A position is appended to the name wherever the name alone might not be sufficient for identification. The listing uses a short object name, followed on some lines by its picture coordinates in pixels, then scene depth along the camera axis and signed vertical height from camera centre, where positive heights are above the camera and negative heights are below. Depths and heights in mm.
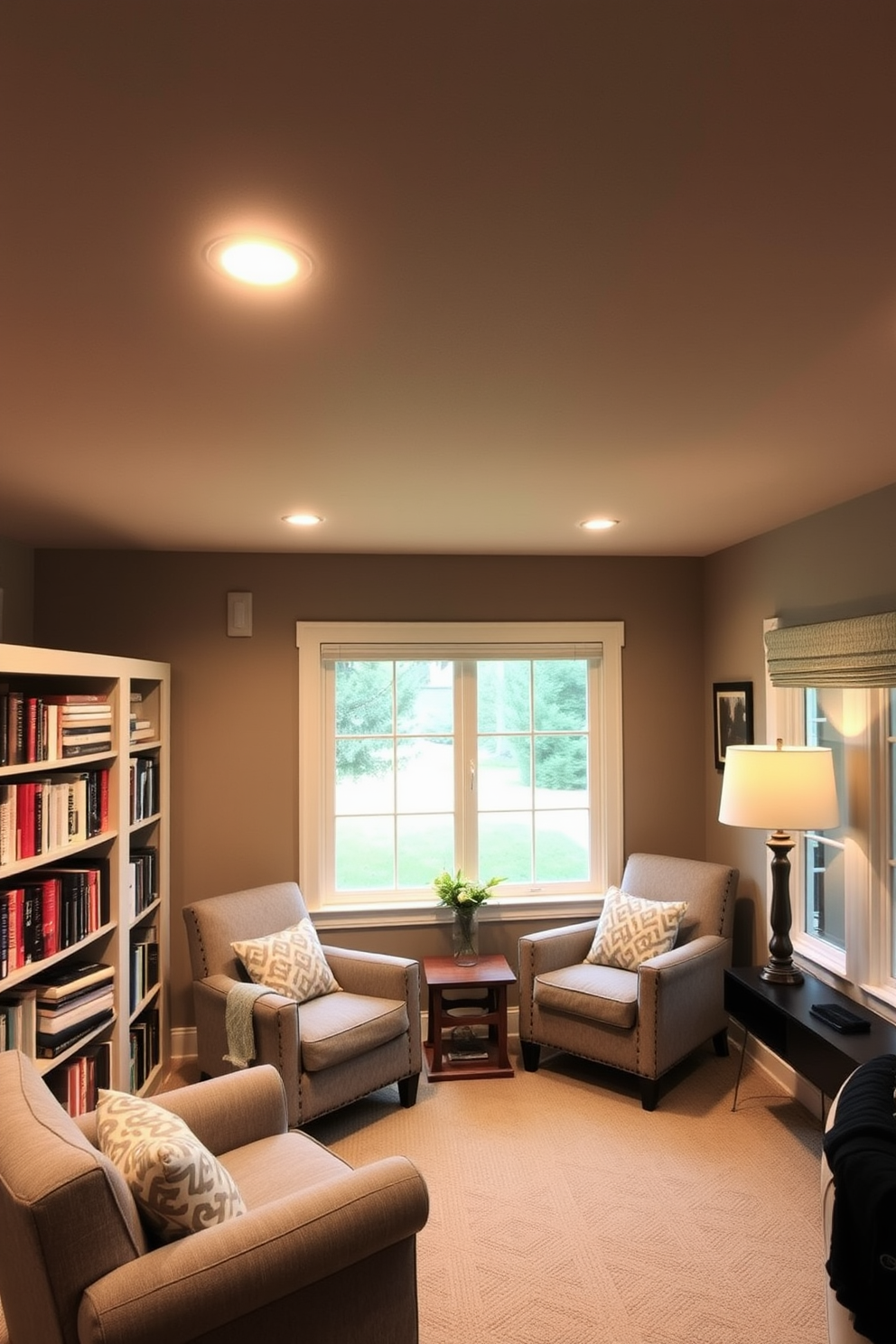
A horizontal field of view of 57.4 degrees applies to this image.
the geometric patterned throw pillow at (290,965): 3373 -1057
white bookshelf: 2600 -524
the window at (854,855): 2949 -581
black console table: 2576 -1101
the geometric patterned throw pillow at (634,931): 3654 -1015
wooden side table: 3654 -1393
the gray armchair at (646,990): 3363 -1214
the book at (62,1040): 2617 -1074
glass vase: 3924 -1076
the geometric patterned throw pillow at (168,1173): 1675 -959
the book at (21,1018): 2434 -924
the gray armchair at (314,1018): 3076 -1220
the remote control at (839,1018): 2699 -1054
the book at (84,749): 2756 -121
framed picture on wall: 3898 -41
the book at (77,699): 2752 +56
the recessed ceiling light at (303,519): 3203 +765
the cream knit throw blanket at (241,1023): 3115 -1199
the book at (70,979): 2670 -903
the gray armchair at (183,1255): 1485 -1067
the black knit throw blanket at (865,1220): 1641 -1058
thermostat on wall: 4016 +488
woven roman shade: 2715 +195
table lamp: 3014 -355
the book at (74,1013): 2639 -1002
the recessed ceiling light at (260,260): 1206 +688
